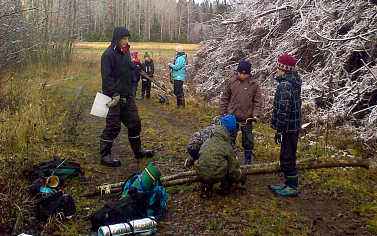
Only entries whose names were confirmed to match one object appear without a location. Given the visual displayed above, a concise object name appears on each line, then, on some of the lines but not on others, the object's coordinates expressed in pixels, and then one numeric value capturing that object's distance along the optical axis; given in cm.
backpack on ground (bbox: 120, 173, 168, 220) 448
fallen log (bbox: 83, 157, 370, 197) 528
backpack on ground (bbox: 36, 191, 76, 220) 420
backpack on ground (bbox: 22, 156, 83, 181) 497
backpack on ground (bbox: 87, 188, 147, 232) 401
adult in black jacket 605
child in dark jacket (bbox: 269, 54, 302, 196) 497
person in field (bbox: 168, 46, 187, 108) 1194
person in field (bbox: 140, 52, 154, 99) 1452
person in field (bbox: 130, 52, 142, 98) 1307
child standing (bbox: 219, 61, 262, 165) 609
